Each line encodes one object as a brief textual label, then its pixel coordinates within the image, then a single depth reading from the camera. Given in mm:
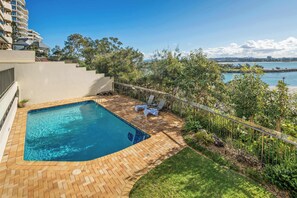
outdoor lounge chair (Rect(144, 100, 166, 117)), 9617
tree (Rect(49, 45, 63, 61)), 34781
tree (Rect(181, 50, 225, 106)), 8086
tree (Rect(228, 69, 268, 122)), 5355
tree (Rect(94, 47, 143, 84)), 15069
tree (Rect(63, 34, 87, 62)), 34344
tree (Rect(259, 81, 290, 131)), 5102
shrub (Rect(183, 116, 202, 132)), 7148
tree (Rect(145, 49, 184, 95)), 9906
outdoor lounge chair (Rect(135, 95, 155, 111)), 10469
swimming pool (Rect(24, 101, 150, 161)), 6348
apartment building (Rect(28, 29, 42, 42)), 66669
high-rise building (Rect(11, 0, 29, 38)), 57188
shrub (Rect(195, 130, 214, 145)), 6188
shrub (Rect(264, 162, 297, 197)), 3873
